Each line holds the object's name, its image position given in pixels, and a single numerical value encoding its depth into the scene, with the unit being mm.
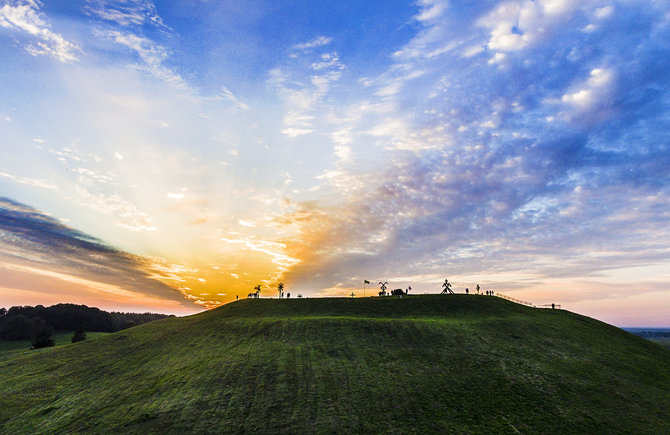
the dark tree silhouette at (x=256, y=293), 108688
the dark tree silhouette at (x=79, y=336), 84875
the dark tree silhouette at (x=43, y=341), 75750
